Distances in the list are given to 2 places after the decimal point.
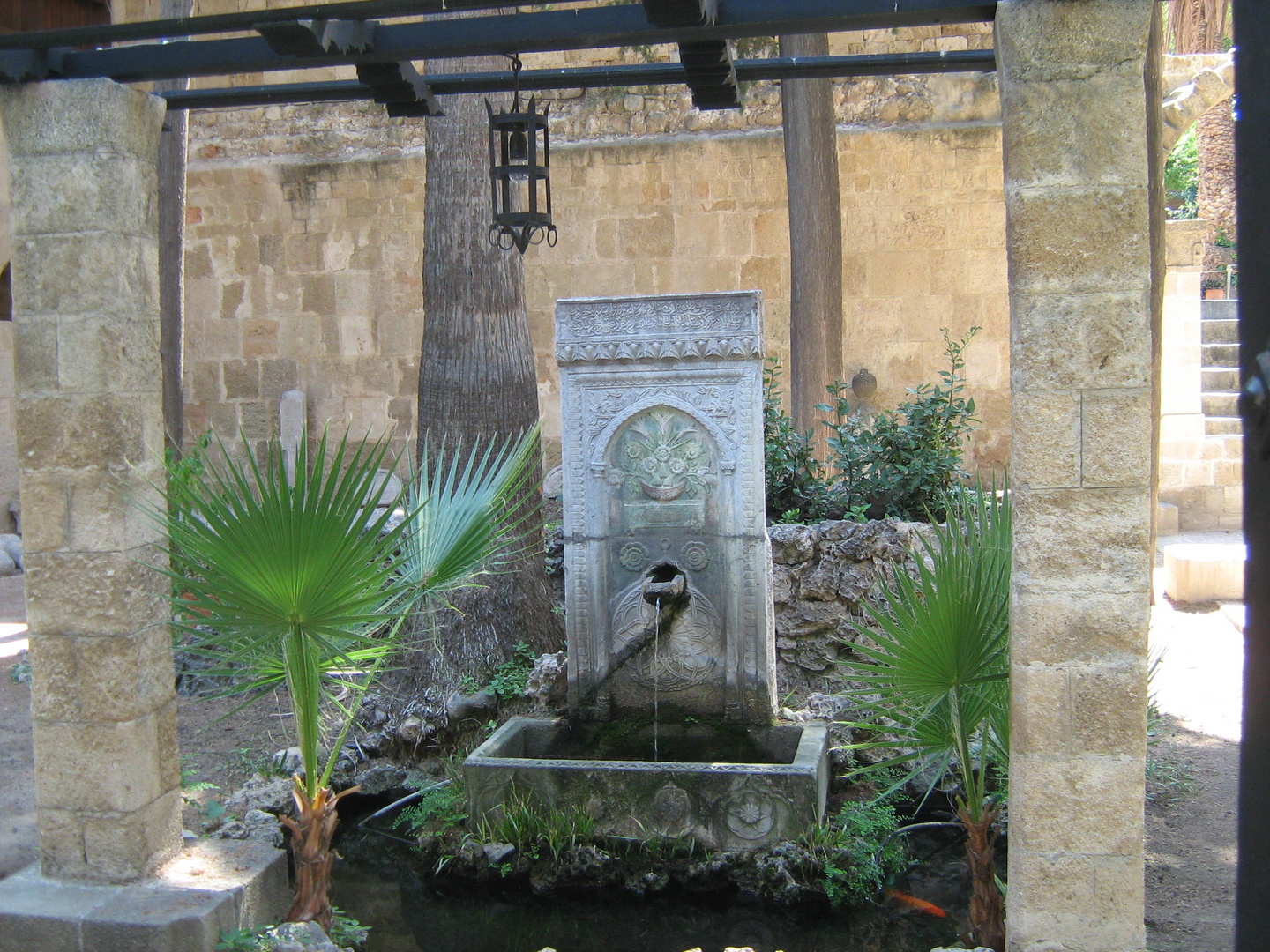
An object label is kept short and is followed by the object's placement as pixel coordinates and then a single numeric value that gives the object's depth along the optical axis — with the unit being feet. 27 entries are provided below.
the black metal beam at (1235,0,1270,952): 2.72
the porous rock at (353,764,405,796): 16.20
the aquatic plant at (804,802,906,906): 12.72
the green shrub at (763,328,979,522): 20.77
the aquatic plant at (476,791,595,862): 13.39
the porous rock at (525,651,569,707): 16.79
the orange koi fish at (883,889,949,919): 12.42
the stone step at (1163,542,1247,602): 24.39
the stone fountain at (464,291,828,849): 14.97
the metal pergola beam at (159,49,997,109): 11.26
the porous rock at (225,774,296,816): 14.34
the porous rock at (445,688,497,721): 17.34
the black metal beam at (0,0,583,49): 9.25
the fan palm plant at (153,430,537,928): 9.52
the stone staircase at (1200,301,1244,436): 33.68
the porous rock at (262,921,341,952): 10.16
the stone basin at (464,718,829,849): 13.20
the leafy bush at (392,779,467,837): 14.49
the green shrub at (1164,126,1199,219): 88.99
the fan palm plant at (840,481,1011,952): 10.16
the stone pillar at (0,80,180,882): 10.57
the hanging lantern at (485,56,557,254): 11.53
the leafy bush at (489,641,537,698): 17.70
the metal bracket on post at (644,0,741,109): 9.02
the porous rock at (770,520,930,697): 18.42
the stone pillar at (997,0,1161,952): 8.77
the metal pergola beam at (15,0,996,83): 9.20
